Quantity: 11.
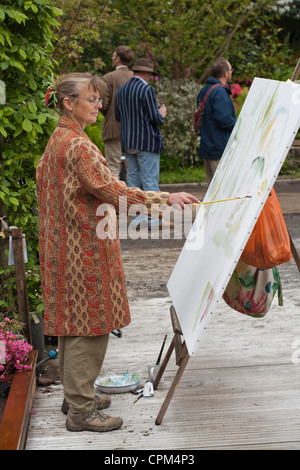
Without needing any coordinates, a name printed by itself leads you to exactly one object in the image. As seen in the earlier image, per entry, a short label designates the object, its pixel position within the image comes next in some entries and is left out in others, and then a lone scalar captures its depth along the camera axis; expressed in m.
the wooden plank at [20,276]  4.16
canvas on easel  3.09
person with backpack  8.49
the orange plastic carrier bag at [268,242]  3.58
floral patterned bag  3.96
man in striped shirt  8.58
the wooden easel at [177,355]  3.50
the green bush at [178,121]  13.48
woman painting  3.44
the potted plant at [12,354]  3.90
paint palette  4.12
